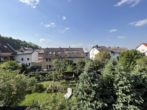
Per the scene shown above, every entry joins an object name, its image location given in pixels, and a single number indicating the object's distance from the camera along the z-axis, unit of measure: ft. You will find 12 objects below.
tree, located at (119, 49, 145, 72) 56.90
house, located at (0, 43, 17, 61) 81.43
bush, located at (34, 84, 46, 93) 39.56
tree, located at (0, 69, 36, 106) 15.99
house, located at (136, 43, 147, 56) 109.13
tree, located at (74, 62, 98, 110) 21.29
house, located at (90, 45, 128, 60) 107.86
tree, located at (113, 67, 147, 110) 22.65
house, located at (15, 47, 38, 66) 89.16
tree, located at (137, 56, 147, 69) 45.63
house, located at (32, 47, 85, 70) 79.64
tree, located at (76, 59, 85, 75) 56.51
